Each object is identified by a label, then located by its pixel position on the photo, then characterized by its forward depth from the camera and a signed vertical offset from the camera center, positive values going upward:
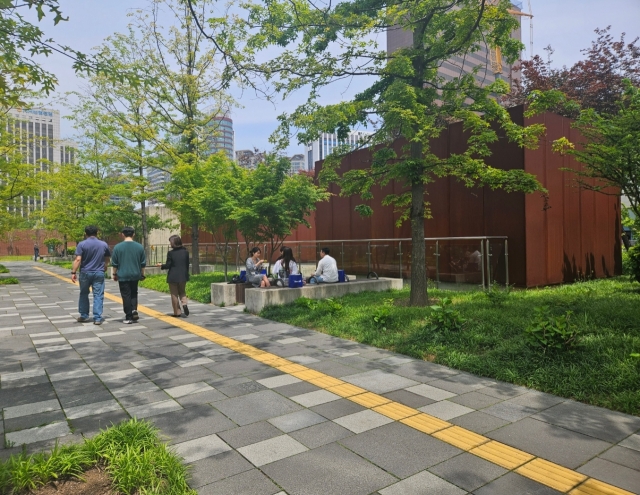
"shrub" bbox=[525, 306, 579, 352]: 5.18 -0.95
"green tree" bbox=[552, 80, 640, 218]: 9.08 +2.20
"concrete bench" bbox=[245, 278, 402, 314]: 9.86 -0.88
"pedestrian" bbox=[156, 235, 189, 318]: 9.36 -0.33
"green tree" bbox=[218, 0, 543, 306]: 7.89 +3.37
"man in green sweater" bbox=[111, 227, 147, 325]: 8.90 -0.27
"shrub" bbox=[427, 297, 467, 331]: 6.48 -0.97
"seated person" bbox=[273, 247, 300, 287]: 10.95 -0.28
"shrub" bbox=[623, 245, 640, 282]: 10.60 -0.23
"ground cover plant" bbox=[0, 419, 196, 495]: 2.66 -1.32
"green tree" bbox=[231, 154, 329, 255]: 12.30 +1.53
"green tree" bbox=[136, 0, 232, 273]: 17.94 +6.37
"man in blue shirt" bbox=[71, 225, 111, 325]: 8.84 -0.24
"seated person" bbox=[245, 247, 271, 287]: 10.92 -0.34
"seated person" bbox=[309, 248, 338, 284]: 11.39 -0.45
